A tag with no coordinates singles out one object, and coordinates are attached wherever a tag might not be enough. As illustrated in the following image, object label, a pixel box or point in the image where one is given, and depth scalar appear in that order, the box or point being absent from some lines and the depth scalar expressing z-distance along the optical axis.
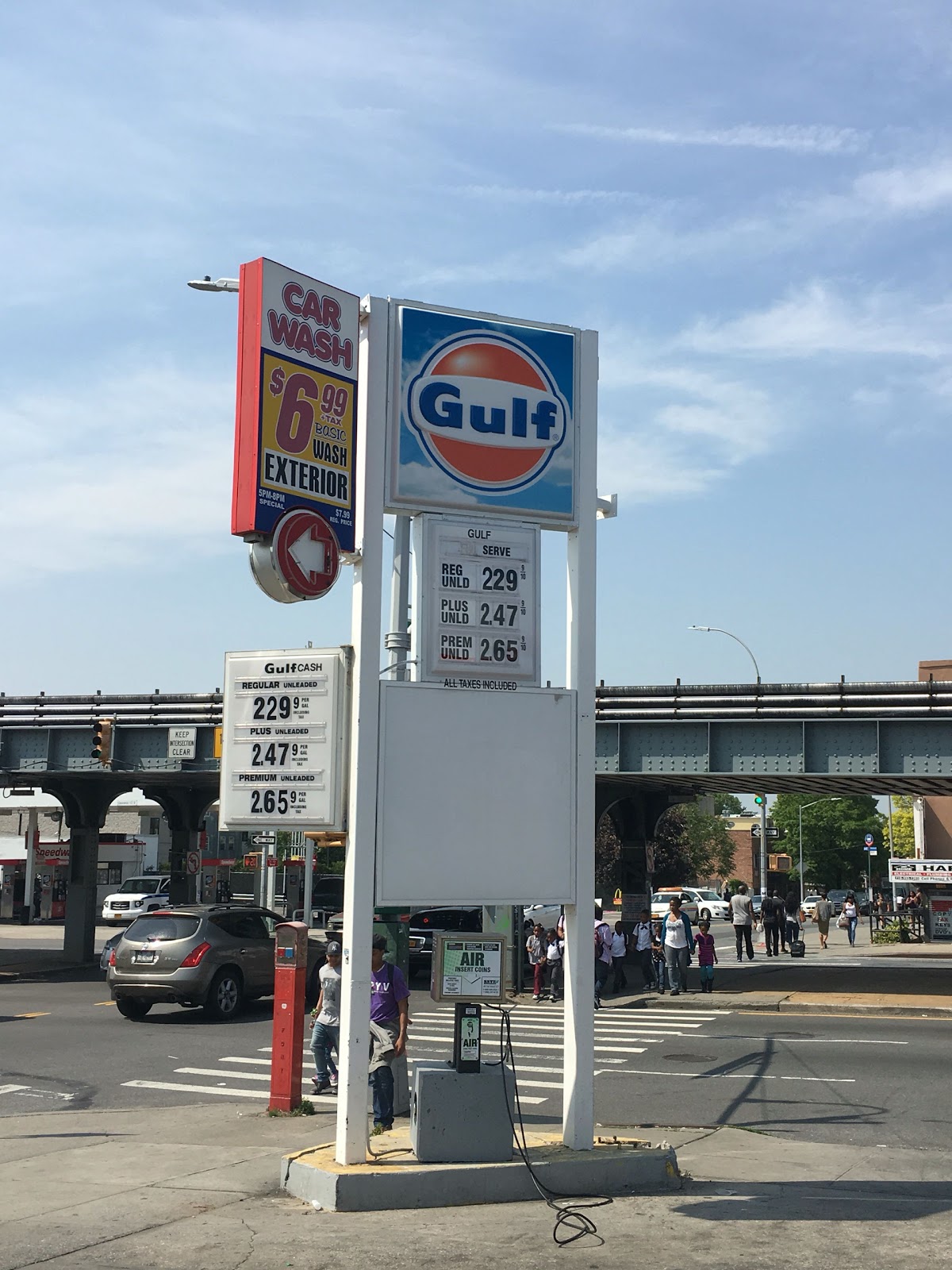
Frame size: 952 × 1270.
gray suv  20.12
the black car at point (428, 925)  27.78
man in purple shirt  10.41
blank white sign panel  9.04
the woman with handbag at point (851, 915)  42.66
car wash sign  8.80
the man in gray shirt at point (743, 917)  33.54
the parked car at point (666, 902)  59.25
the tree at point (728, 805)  135.74
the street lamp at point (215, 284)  9.27
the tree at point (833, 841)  105.75
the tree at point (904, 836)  97.75
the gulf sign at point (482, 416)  9.61
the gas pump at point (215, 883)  67.12
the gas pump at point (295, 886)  51.25
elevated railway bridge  25.31
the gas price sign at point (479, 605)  9.38
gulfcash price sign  9.06
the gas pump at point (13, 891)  59.62
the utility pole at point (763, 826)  42.69
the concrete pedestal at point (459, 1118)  8.77
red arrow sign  8.90
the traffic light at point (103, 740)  28.00
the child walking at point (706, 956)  24.86
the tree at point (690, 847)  79.75
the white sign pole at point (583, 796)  9.23
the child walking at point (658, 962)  25.78
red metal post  12.70
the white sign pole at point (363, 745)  8.69
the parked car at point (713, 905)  63.49
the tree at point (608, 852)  74.06
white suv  53.50
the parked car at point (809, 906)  69.62
